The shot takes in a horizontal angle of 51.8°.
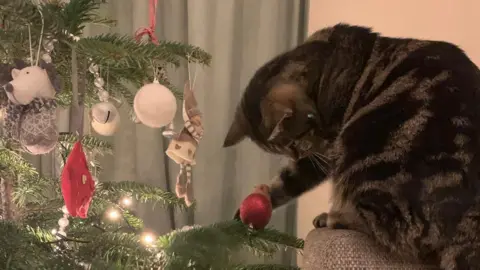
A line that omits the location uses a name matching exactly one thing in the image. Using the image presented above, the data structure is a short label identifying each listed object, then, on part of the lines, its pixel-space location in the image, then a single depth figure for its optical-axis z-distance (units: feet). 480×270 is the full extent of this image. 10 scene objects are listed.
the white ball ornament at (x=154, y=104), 2.37
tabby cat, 2.23
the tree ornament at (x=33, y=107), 2.07
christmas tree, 2.07
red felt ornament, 2.16
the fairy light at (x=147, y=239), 2.39
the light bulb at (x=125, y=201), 3.59
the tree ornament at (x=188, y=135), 2.61
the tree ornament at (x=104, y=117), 2.62
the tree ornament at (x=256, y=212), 2.66
